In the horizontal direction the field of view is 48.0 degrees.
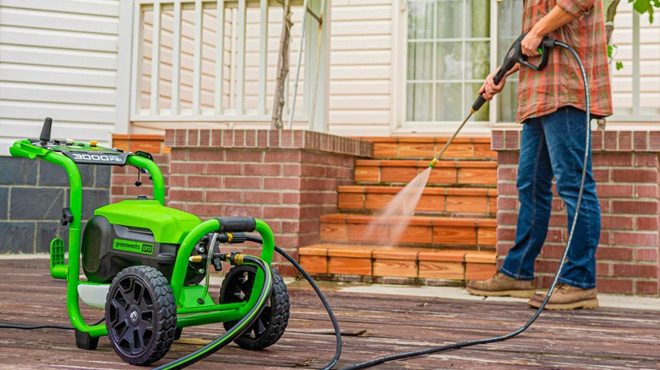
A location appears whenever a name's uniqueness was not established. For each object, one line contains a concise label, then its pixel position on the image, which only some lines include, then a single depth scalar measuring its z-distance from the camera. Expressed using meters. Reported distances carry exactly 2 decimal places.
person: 3.24
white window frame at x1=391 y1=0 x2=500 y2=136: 6.37
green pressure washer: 2.03
